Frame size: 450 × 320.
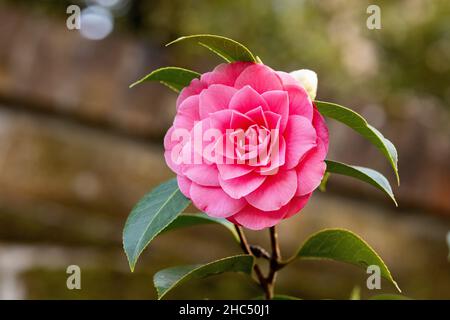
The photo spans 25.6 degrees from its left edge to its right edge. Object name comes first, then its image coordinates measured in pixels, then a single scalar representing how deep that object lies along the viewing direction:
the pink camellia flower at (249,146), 0.52
